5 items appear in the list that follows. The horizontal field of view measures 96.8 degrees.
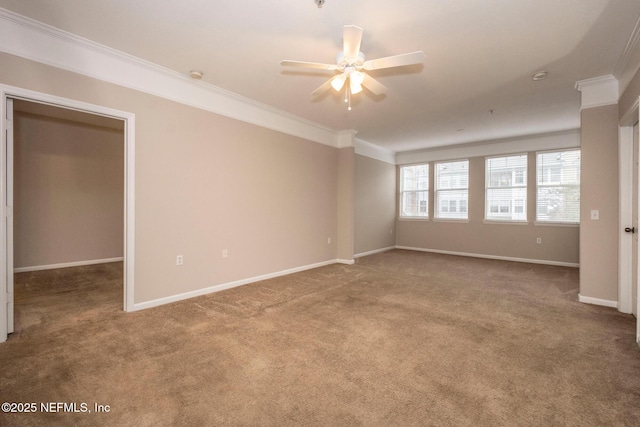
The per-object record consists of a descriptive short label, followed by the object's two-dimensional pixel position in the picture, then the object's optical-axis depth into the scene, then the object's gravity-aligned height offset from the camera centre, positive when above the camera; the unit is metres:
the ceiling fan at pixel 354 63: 2.19 +1.26
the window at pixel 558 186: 5.74 +0.57
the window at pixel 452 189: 7.12 +0.61
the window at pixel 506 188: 6.32 +0.58
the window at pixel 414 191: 7.81 +0.61
